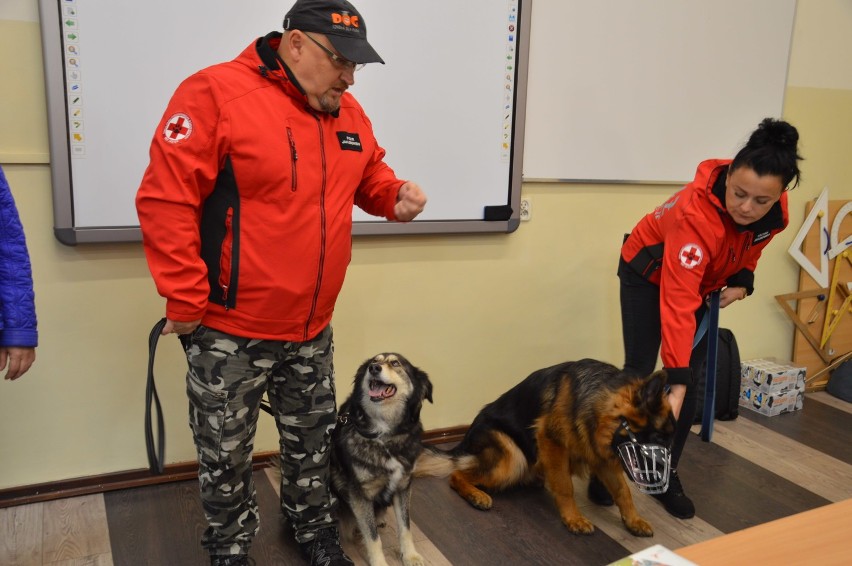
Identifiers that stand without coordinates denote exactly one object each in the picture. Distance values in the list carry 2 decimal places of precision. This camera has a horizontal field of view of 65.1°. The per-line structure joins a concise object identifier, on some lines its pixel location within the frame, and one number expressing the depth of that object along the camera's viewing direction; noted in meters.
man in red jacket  1.59
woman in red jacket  2.06
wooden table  1.19
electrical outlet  3.06
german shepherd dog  2.13
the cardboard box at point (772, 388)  3.53
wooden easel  3.91
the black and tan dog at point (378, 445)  2.10
